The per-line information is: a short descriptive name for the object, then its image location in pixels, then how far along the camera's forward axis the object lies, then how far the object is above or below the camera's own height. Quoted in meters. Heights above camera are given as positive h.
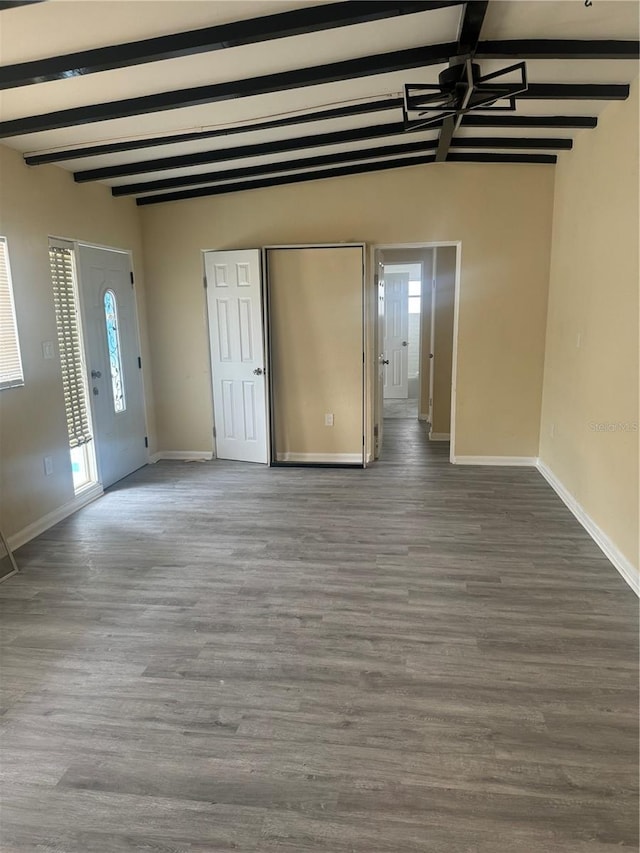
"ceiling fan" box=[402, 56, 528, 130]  2.59 +1.17
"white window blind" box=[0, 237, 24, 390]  3.56 +0.01
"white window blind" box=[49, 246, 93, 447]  4.20 -0.07
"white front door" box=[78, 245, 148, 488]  4.59 -0.24
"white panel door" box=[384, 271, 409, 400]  9.20 -0.09
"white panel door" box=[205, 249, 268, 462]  5.24 -0.21
